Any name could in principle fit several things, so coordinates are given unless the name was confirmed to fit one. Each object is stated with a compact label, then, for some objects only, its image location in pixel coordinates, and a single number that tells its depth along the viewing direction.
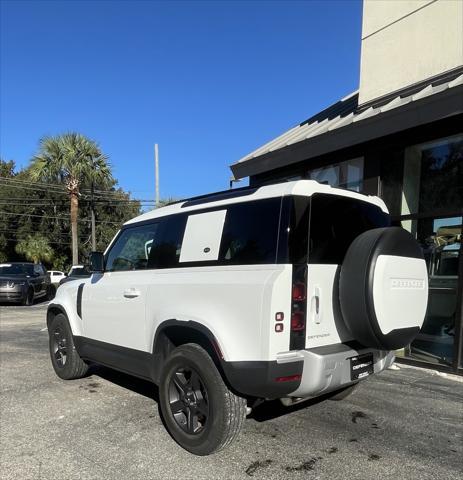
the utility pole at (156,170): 25.21
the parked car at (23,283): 15.93
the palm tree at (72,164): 24.06
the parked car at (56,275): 31.67
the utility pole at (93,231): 30.73
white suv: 3.26
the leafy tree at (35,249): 35.38
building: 6.30
